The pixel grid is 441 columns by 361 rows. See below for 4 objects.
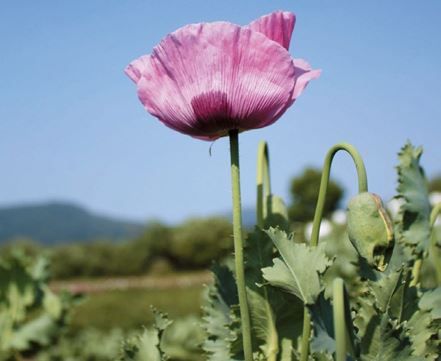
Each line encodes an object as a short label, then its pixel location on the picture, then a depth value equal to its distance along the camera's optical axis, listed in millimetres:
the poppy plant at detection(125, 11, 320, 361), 686
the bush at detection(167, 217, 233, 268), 25266
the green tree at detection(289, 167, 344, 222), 29094
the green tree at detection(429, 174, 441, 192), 24834
